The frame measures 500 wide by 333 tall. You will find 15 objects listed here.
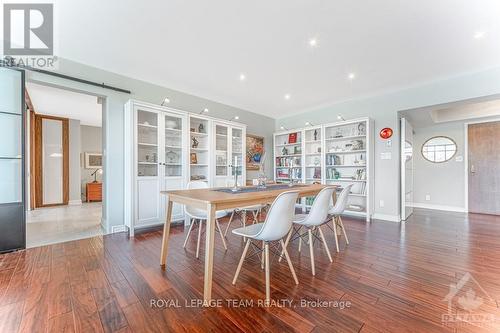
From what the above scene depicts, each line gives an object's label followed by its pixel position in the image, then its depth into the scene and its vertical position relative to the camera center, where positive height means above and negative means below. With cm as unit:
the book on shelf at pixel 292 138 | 555 +74
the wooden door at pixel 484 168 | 471 -7
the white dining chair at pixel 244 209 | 312 -64
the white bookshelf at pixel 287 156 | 543 +27
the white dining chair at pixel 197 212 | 251 -56
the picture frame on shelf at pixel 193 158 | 425 +17
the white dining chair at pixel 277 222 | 168 -46
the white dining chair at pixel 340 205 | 266 -49
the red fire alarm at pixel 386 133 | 421 +65
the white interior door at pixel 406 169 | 416 -8
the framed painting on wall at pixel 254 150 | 560 +42
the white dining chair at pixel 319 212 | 219 -48
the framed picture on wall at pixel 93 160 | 720 +24
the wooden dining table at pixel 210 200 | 165 -31
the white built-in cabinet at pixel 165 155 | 334 +21
